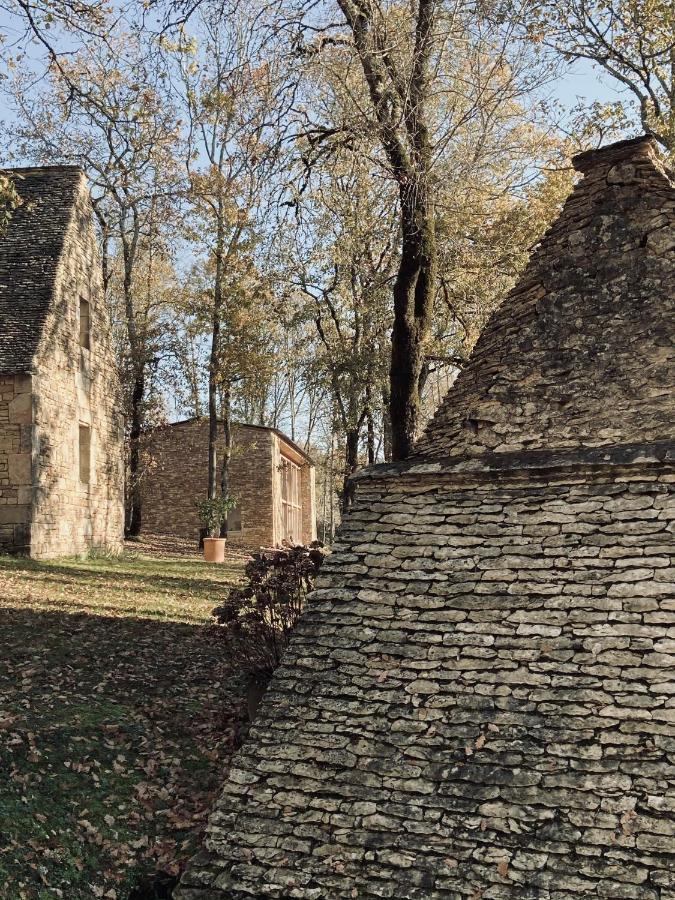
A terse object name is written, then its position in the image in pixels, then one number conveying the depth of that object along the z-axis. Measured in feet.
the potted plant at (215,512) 72.28
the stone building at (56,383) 51.06
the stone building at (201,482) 95.71
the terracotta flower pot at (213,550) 68.54
